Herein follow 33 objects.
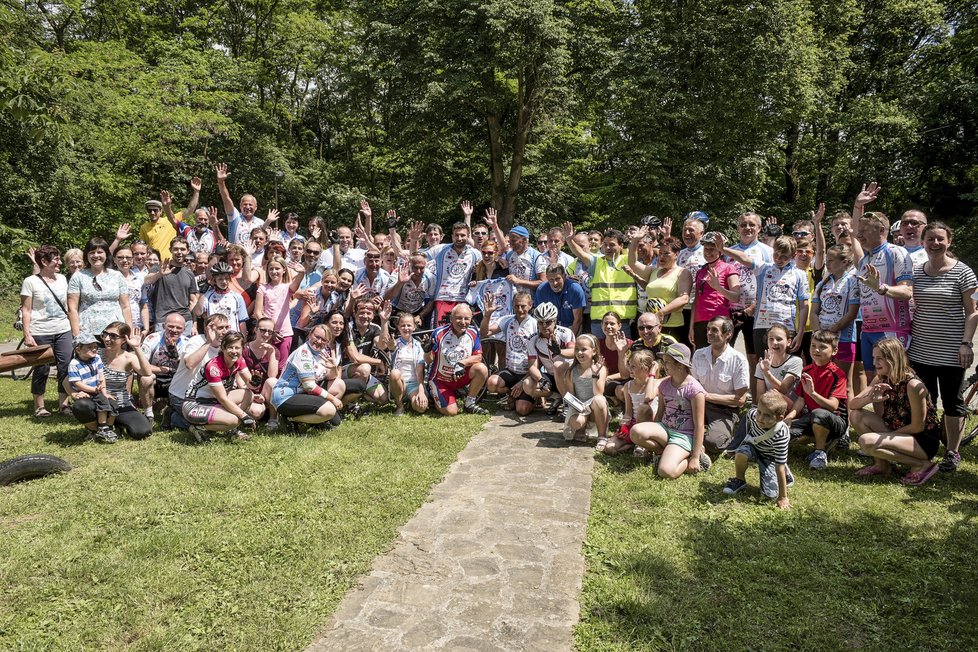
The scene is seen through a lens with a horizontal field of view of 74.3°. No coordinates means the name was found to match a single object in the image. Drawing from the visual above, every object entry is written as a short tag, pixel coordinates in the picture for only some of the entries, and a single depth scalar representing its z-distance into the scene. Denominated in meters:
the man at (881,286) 6.02
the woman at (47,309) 7.58
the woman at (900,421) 5.50
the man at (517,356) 7.91
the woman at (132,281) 7.83
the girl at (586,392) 6.70
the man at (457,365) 7.93
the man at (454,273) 8.73
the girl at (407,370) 7.85
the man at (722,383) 6.18
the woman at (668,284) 7.60
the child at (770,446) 5.06
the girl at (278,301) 7.77
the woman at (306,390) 6.95
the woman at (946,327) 5.61
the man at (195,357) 6.90
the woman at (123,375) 6.86
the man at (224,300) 7.57
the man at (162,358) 7.48
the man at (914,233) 6.35
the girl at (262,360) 7.26
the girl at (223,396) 6.64
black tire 5.49
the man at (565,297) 8.24
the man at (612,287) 7.87
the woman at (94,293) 7.48
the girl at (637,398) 6.22
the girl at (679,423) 5.82
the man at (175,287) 7.92
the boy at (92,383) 6.75
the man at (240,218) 9.66
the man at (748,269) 7.35
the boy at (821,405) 6.05
